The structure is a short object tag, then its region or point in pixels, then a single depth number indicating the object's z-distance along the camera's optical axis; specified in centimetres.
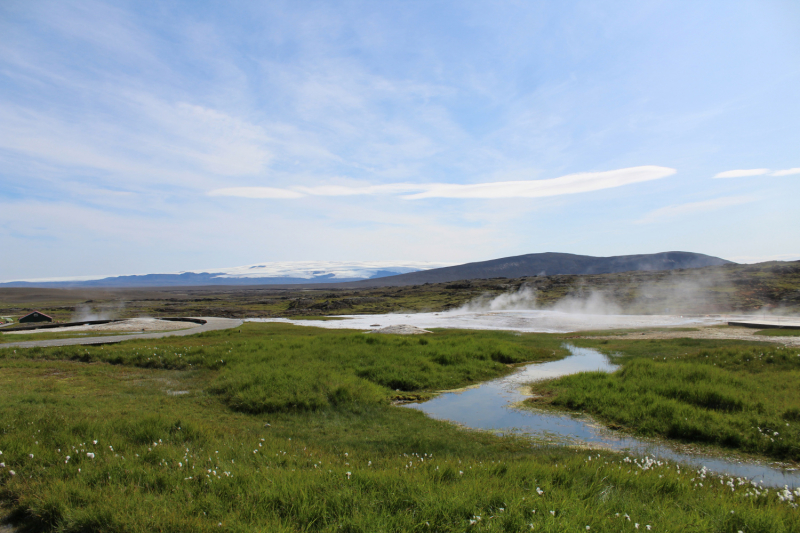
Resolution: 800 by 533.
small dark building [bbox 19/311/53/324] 4847
